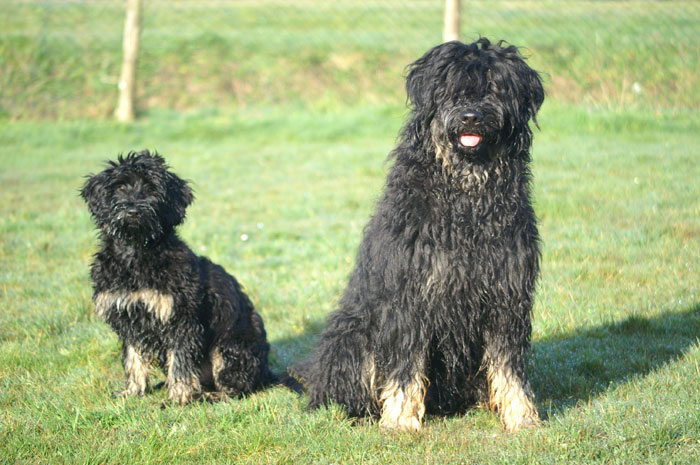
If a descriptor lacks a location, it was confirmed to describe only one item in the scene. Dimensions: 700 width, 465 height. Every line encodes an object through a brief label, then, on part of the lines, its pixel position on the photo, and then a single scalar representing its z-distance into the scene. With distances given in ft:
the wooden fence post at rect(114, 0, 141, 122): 58.18
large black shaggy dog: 13.48
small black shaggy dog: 17.21
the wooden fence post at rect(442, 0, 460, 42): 50.29
